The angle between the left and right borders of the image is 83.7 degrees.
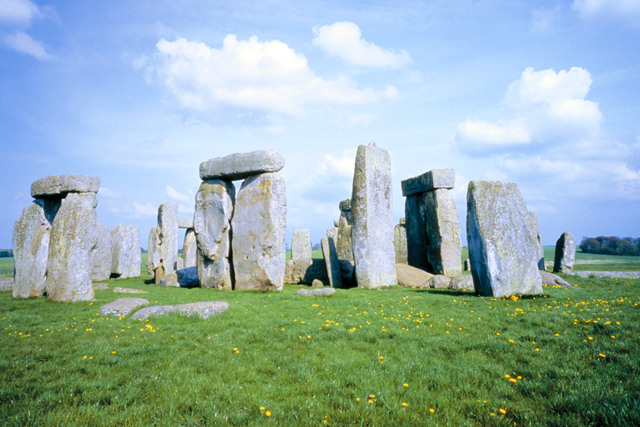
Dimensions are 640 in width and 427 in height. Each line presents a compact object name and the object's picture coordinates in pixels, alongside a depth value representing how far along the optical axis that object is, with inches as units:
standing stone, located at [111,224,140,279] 854.5
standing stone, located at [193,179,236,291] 575.2
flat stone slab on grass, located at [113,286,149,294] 510.9
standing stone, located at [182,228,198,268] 914.1
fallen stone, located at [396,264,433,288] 555.5
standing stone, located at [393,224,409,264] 748.6
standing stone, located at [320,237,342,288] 550.9
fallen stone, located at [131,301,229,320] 293.3
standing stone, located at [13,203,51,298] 452.8
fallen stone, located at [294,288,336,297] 425.1
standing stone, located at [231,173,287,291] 528.4
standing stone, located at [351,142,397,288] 526.3
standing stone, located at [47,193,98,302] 398.0
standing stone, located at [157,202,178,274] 792.3
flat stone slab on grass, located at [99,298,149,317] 315.0
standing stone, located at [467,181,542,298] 370.0
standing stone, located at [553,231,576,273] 757.9
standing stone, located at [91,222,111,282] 753.0
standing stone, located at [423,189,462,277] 653.3
